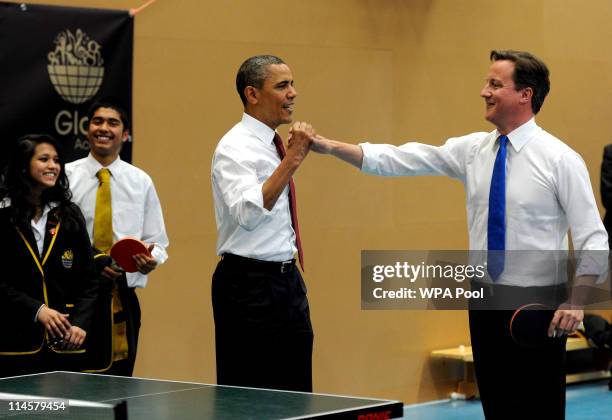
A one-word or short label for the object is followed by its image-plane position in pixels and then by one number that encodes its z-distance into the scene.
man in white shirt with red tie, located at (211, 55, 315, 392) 4.82
